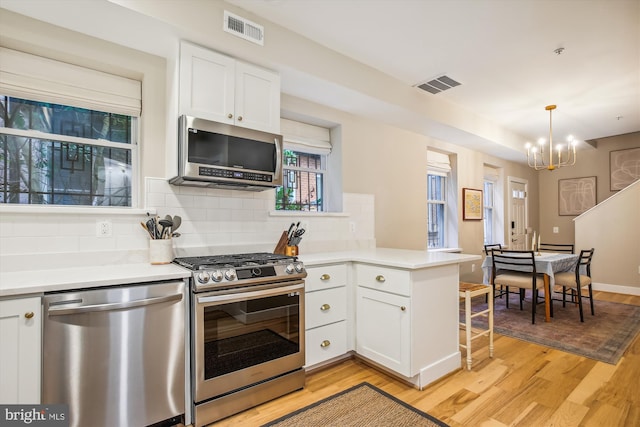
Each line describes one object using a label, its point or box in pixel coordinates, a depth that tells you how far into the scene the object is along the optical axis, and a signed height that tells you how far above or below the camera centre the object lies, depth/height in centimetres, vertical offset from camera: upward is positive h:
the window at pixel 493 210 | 603 +19
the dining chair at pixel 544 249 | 469 -46
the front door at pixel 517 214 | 618 +12
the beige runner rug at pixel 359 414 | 182 -116
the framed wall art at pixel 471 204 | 505 +26
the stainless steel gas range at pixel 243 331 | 179 -69
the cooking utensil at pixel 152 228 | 212 -6
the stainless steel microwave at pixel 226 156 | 205 +44
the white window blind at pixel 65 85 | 192 +88
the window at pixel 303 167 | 321 +56
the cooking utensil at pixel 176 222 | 226 -2
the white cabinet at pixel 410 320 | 217 -72
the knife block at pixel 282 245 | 267 -21
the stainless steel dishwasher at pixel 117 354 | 146 -66
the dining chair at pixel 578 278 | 363 -68
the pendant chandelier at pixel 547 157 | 596 +122
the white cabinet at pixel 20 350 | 135 -56
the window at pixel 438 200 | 485 +31
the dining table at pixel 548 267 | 351 -54
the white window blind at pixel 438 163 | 473 +85
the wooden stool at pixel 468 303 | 246 -67
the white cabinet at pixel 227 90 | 210 +91
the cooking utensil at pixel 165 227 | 211 -5
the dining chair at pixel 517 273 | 352 -63
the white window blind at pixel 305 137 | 316 +85
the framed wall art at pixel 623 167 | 555 +93
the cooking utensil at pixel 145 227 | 212 -5
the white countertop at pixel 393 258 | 220 -29
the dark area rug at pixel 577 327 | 287 -114
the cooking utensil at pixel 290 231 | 280 -10
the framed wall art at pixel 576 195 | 611 +49
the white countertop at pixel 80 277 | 140 -29
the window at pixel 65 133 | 197 +58
